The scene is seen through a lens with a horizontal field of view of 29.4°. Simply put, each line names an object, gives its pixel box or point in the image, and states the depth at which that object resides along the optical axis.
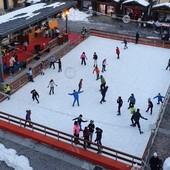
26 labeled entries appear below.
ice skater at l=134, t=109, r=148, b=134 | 16.72
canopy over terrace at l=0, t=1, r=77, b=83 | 21.00
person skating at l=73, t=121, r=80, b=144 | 15.54
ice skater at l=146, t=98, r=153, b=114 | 18.41
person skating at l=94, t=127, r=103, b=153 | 15.15
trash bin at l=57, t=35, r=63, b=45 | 28.12
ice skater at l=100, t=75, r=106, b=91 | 20.53
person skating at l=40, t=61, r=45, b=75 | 23.69
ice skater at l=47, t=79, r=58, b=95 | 20.45
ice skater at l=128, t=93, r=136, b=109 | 18.62
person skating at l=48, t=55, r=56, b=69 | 24.30
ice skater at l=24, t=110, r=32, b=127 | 17.06
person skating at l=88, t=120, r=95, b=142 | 15.60
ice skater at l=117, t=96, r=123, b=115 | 18.34
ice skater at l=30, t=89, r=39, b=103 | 19.52
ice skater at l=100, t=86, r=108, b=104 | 19.73
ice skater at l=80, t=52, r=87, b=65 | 24.90
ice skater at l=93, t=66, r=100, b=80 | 22.76
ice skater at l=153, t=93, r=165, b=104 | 19.42
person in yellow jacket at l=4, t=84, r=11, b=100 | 20.16
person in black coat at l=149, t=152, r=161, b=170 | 13.47
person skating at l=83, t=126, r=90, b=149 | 15.26
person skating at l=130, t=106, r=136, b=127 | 16.94
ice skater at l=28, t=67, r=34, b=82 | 22.11
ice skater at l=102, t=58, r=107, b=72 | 23.81
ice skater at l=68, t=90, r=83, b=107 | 19.10
